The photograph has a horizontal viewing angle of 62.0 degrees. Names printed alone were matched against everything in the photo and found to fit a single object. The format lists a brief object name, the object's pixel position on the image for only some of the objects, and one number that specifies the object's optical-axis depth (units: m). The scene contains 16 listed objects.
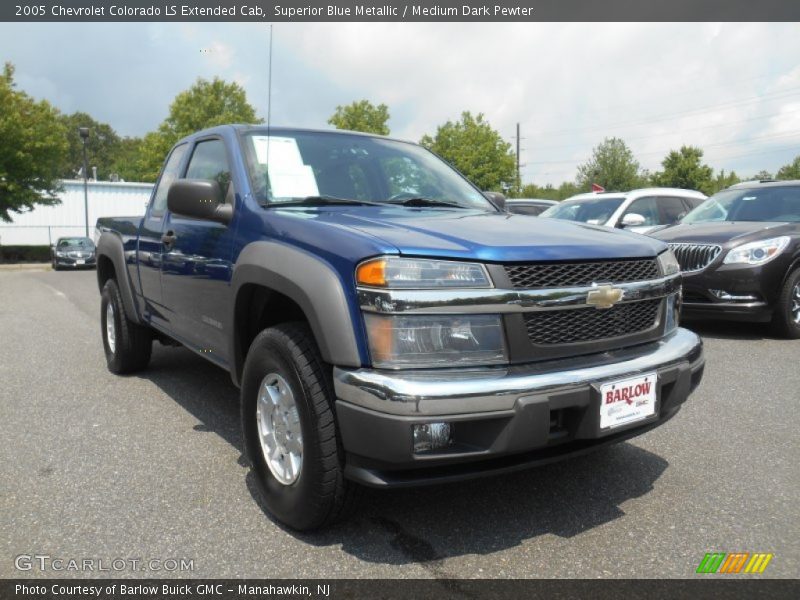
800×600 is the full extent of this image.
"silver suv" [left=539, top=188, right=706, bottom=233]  9.62
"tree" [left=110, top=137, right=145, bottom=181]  77.19
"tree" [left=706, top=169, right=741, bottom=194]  56.78
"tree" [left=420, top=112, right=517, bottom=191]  42.84
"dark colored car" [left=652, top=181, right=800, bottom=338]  6.45
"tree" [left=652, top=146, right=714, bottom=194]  56.31
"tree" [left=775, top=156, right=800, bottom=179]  63.67
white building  37.59
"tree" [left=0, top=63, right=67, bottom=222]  26.98
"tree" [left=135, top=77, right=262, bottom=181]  39.22
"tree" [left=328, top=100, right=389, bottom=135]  37.91
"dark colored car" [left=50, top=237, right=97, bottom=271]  23.80
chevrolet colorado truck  2.27
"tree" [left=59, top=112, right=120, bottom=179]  82.12
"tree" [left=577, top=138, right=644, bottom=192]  68.06
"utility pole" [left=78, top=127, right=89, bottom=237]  26.26
